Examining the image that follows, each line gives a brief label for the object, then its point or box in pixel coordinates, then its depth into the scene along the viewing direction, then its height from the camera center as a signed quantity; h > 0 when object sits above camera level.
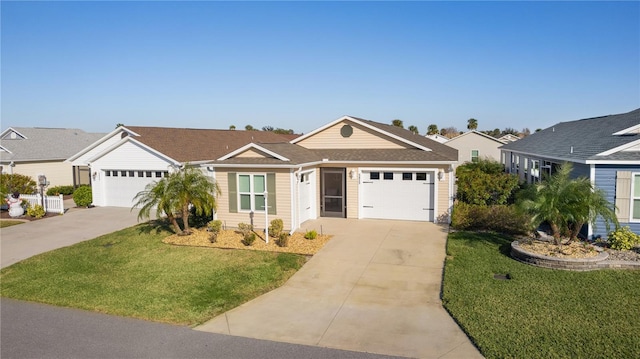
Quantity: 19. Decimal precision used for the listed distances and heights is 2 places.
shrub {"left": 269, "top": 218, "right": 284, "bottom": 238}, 15.04 -2.28
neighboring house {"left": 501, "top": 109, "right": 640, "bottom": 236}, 13.07 -0.03
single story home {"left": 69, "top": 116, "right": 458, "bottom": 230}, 16.28 -0.52
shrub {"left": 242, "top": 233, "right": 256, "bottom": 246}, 14.23 -2.54
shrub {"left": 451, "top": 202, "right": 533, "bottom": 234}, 15.06 -2.21
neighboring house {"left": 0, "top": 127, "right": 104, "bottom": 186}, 28.22 +0.86
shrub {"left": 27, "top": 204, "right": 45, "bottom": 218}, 20.95 -2.23
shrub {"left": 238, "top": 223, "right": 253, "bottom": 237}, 15.53 -2.41
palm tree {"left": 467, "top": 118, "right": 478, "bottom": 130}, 68.81 +5.49
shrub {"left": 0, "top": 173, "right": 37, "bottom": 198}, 23.27 -0.99
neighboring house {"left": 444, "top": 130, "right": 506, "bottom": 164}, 42.44 +1.26
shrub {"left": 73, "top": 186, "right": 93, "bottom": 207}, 23.59 -1.76
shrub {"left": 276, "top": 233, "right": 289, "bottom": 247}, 13.97 -2.55
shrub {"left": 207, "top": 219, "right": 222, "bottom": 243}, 15.68 -2.35
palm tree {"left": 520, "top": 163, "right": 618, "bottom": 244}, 11.48 -1.28
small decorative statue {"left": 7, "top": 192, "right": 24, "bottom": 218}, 21.19 -1.98
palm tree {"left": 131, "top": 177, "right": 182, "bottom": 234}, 14.86 -1.27
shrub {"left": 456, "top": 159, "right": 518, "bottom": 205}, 18.80 -1.32
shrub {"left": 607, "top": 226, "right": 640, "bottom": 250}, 12.17 -2.37
